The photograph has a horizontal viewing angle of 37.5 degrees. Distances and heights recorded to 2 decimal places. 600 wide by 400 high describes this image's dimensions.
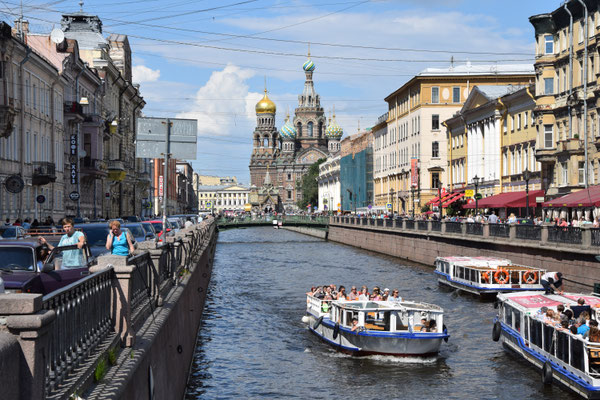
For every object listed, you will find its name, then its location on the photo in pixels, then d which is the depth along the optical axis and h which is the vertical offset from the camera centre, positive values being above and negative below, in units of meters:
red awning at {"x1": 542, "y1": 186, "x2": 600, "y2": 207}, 41.30 +0.51
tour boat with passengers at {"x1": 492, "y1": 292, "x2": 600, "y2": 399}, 18.73 -3.22
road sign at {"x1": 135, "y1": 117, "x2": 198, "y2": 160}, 18.30 +1.56
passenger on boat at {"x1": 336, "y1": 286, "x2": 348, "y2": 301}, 29.15 -2.76
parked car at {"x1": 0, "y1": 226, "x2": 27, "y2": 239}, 27.06 -0.52
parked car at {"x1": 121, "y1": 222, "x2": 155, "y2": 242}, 28.33 -0.57
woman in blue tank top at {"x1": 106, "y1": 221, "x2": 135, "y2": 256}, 15.85 -0.51
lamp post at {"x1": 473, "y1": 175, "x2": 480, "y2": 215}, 55.44 +0.87
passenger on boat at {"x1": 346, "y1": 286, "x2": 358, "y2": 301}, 28.75 -2.77
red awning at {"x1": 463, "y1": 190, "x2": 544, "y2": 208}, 56.59 +0.67
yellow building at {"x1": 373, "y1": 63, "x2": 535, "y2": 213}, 95.31 +11.25
